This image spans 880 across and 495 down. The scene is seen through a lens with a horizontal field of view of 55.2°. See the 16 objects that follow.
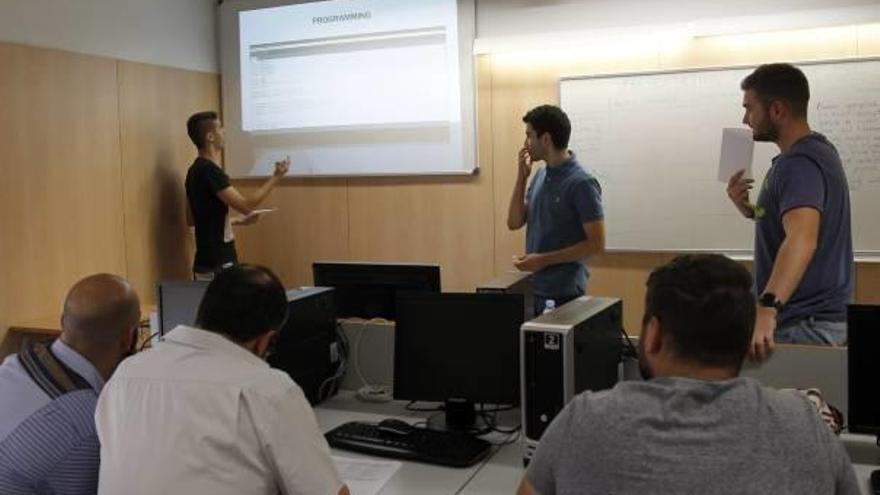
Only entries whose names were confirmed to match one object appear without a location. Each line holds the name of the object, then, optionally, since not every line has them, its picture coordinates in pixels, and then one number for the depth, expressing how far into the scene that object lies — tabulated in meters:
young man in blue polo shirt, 3.64
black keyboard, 2.24
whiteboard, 4.11
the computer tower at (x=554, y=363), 2.09
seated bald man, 1.77
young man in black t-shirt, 4.78
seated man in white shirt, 1.66
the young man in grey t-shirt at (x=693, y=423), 1.23
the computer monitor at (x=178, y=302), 2.92
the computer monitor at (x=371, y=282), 2.99
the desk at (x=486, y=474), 2.06
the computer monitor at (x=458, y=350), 2.45
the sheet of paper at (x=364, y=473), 2.08
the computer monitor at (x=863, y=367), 2.04
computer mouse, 2.40
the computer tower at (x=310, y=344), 2.67
